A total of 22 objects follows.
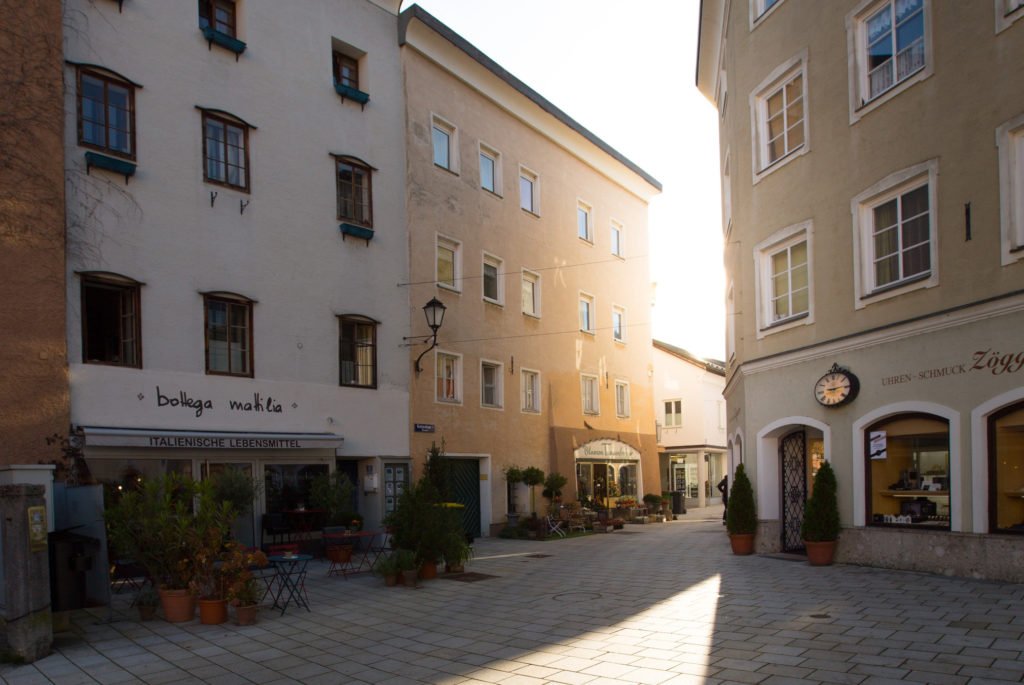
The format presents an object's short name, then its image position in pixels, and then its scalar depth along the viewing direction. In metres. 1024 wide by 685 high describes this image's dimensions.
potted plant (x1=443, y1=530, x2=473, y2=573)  13.73
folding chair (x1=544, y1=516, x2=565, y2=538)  23.02
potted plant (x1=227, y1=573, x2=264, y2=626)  10.09
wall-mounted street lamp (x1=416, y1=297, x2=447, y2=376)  18.20
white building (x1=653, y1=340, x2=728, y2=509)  43.06
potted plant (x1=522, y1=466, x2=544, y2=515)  23.59
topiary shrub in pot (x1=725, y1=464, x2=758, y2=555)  16.50
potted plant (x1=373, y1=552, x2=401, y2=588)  13.08
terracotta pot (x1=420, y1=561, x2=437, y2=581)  13.64
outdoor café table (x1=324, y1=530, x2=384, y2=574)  14.77
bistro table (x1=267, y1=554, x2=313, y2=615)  10.80
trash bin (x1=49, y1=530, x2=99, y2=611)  9.56
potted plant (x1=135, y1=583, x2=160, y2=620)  10.48
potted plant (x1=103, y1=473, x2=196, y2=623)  10.34
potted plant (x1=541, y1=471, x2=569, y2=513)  24.31
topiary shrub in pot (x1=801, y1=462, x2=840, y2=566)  14.05
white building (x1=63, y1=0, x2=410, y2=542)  13.77
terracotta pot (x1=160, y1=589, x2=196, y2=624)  10.34
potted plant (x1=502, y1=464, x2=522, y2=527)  23.22
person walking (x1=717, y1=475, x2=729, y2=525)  26.21
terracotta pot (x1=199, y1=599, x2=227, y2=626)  10.18
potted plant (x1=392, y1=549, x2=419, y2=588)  13.02
